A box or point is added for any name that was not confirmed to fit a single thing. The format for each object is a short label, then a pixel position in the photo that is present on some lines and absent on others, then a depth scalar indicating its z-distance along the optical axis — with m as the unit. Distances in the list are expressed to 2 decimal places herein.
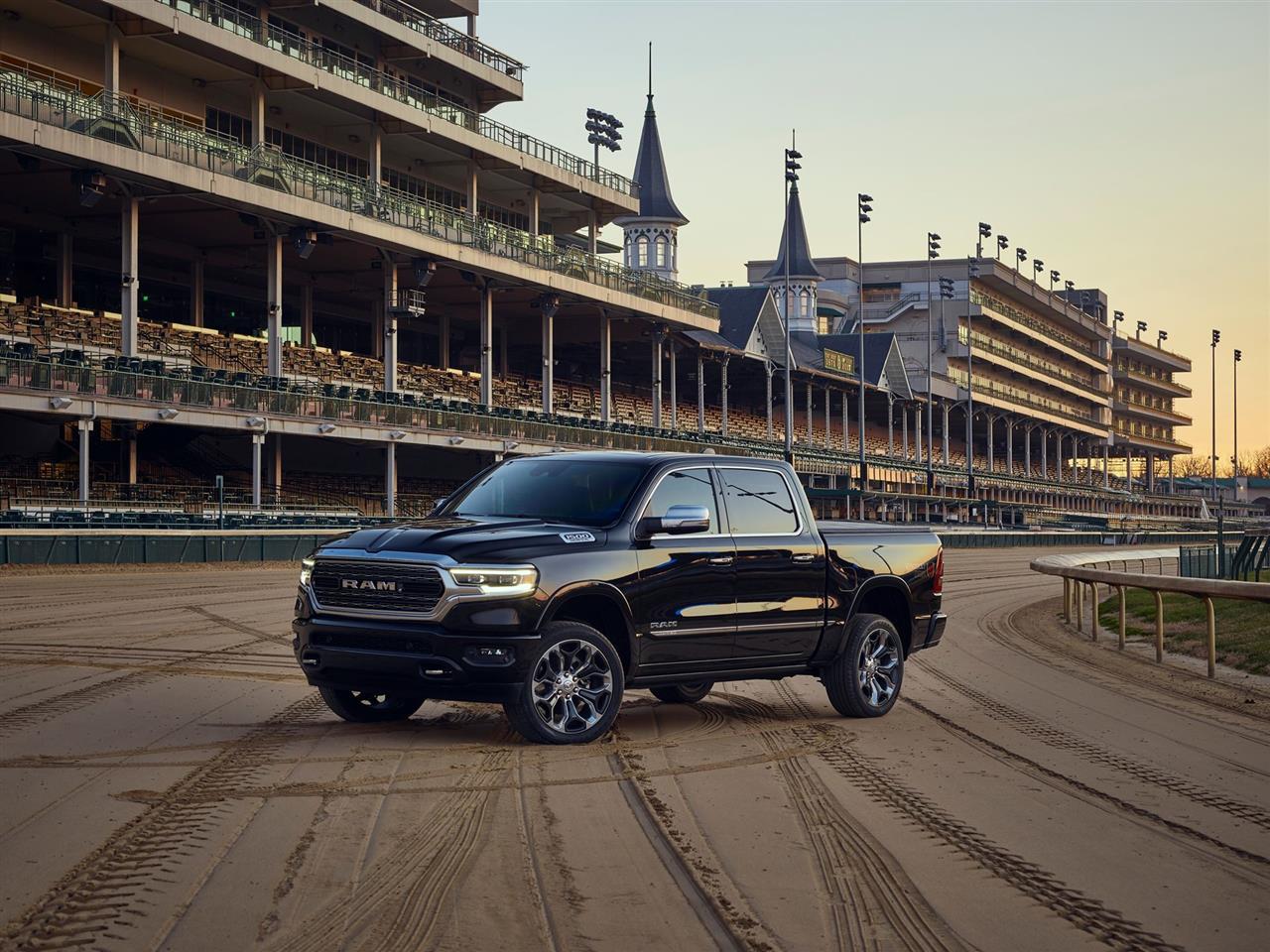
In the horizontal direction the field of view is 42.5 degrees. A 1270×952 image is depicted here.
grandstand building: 39.56
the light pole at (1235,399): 130.38
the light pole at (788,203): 68.50
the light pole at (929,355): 87.75
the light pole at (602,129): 70.25
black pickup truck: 9.70
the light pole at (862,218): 75.50
